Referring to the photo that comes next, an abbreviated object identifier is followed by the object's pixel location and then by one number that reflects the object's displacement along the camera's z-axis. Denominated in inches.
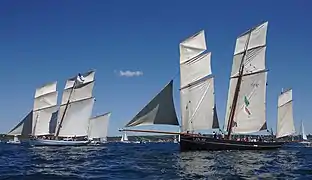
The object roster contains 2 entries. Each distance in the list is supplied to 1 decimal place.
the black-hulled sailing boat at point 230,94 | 2236.1
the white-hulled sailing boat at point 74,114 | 3467.5
